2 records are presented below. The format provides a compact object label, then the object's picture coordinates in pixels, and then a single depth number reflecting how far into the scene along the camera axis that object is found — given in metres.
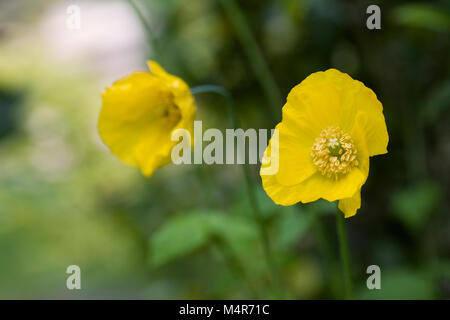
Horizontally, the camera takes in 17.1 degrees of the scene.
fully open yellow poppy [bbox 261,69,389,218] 0.61
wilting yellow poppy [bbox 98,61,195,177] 0.66
